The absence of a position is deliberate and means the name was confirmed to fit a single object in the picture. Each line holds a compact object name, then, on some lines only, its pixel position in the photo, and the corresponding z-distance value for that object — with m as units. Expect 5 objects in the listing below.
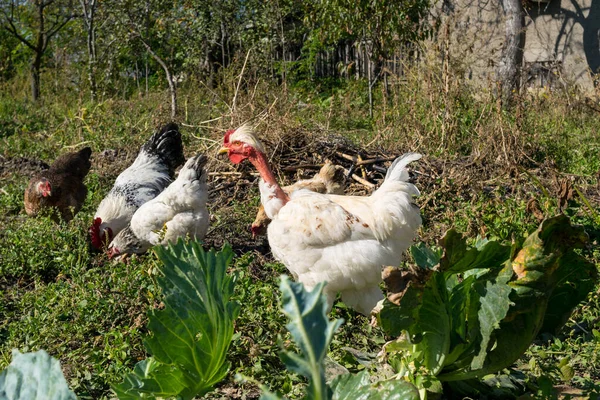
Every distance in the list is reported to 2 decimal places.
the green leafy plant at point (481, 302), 2.23
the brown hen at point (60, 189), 6.11
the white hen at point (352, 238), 3.67
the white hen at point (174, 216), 5.19
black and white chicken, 5.70
